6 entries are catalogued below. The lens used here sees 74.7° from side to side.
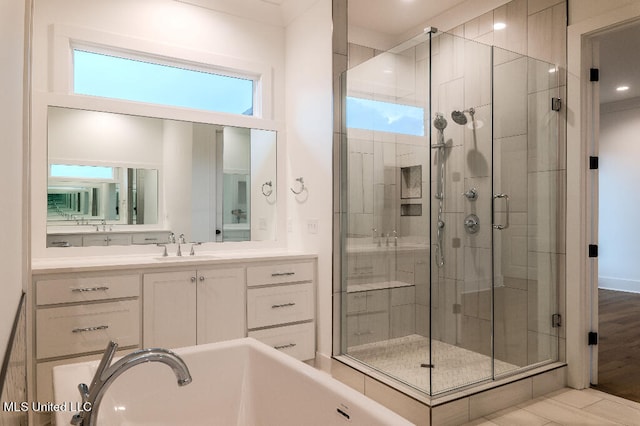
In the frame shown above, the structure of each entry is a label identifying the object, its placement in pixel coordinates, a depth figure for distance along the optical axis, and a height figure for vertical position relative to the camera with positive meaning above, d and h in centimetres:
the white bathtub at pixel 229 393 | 149 -72
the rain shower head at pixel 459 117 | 296 +69
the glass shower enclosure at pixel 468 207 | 286 +5
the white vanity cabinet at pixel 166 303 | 244 -60
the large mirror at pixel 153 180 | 300 +27
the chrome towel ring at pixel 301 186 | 362 +24
